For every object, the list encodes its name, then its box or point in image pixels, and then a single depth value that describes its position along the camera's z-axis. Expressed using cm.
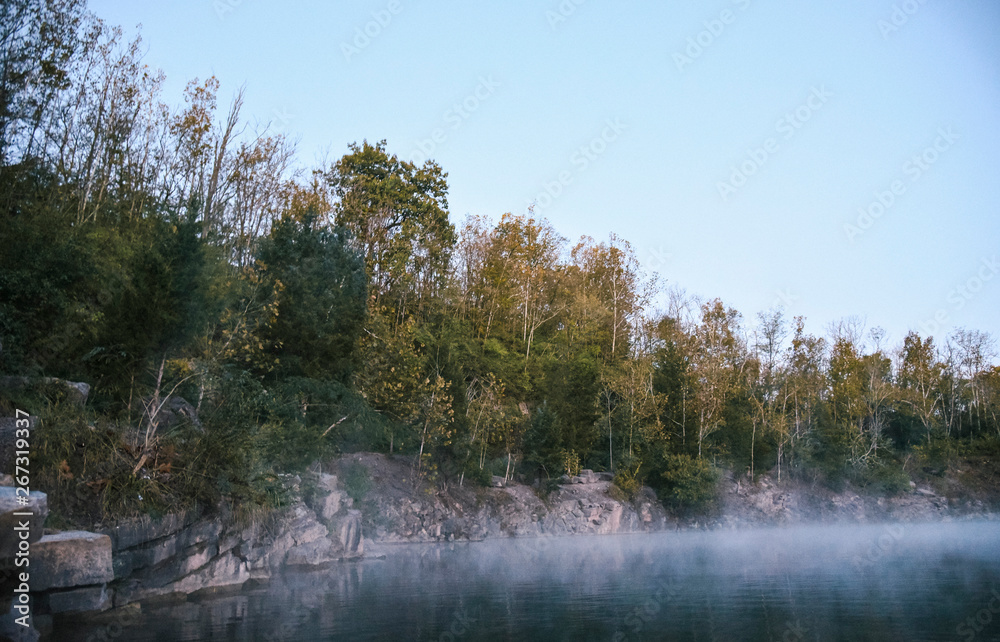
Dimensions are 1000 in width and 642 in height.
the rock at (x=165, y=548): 1299
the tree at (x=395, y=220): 3878
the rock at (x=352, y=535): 2483
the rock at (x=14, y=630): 941
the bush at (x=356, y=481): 2780
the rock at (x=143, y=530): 1299
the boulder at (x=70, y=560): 1045
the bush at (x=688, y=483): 4431
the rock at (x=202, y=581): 1315
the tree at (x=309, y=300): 2811
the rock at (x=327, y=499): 2333
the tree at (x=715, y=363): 4722
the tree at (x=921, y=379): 5944
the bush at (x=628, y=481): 4297
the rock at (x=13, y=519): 977
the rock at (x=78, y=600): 1069
